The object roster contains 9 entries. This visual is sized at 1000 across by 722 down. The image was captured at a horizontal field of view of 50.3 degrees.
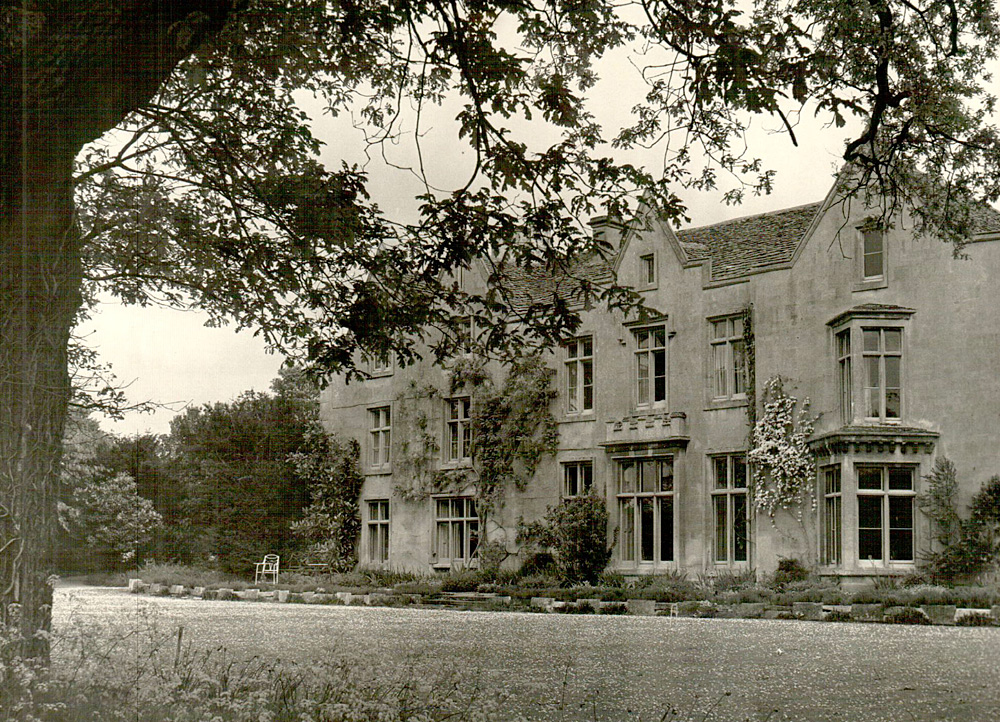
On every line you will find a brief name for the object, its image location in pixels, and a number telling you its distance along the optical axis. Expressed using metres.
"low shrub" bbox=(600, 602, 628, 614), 18.81
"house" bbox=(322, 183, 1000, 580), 20.28
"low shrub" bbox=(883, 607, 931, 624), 15.80
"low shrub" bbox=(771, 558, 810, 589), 20.80
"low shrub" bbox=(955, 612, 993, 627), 15.29
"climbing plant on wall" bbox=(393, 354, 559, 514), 26.25
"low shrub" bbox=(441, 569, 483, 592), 24.00
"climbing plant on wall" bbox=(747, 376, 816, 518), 21.56
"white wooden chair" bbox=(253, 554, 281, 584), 29.39
